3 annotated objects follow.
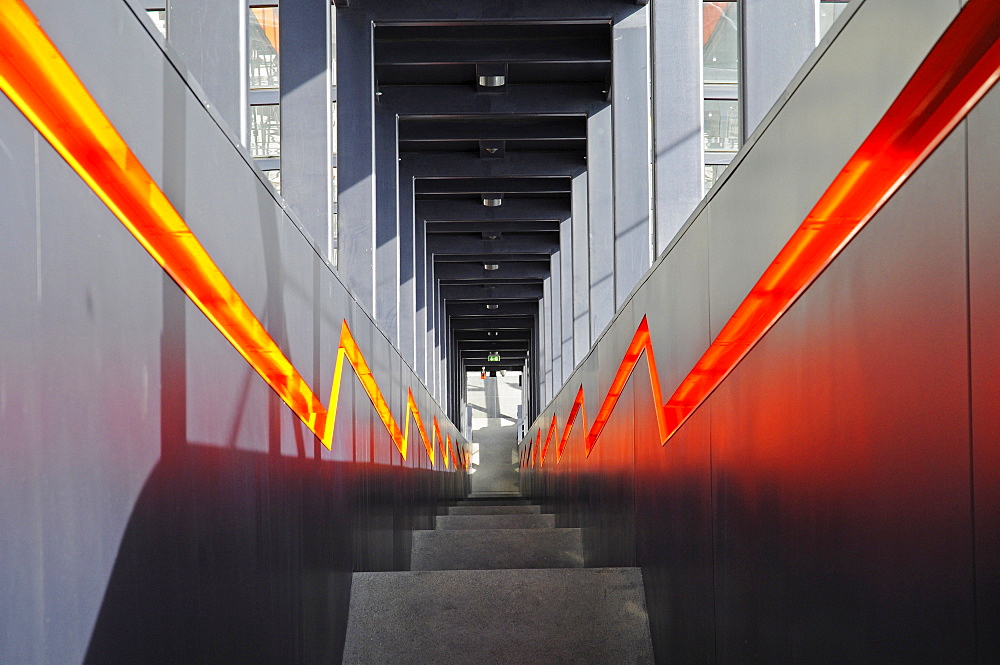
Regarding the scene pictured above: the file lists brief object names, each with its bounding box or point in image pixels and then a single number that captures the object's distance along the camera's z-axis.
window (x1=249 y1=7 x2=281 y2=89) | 12.16
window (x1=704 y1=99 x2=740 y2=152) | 14.48
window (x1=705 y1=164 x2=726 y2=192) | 14.43
